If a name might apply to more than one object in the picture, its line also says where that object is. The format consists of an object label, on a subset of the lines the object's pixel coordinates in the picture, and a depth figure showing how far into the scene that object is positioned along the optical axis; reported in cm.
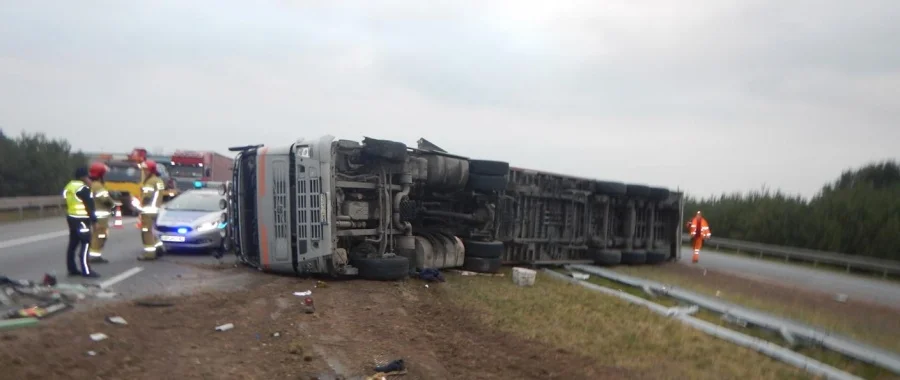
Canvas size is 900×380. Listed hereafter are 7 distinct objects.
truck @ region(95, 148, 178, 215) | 2558
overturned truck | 927
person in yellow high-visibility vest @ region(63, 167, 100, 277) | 956
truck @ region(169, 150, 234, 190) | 2773
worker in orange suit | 1964
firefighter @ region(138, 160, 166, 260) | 1184
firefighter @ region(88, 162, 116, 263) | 1110
